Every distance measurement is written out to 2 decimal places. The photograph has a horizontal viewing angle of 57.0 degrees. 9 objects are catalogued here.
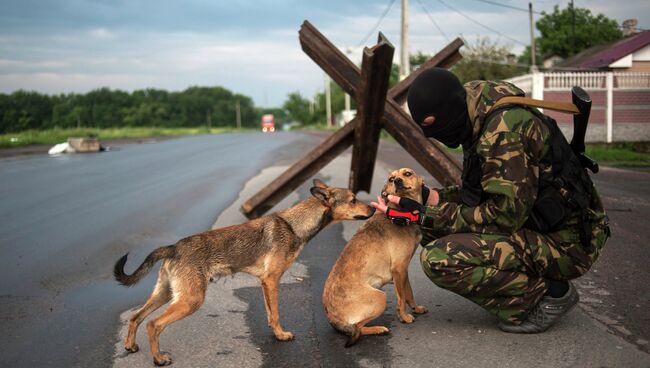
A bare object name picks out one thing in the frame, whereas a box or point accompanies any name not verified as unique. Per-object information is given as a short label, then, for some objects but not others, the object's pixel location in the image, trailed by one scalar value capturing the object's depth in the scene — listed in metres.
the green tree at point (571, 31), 54.16
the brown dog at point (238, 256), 4.13
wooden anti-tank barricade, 7.12
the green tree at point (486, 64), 39.84
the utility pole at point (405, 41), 29.83
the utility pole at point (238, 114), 114.50
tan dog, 4.15
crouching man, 4.00
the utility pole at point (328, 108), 82.54
